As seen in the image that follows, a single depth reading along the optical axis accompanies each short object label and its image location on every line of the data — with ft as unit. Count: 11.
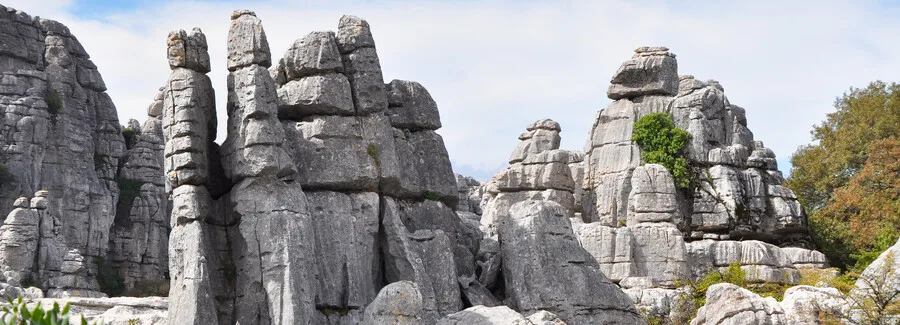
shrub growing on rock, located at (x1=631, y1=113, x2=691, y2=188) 146.00
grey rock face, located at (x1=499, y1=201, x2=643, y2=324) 94.84
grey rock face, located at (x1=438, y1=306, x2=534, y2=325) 75.77
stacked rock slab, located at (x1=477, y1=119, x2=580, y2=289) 147.84
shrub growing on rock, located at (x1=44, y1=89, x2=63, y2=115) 219.41
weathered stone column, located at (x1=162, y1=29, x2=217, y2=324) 81.97
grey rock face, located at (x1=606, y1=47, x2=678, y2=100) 152.76
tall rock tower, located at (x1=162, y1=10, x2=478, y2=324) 84.17
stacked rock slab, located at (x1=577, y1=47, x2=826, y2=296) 127.13
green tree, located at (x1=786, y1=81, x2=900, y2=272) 141.69
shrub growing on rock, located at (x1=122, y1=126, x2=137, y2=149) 240.94
